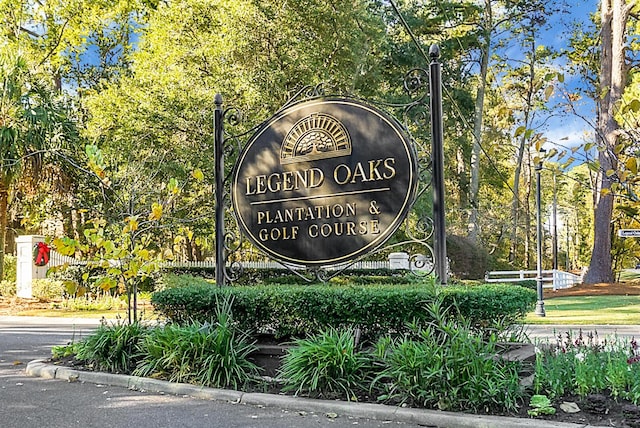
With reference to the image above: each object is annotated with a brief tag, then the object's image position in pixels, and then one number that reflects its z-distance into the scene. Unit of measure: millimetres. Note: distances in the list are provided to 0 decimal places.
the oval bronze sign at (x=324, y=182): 7195
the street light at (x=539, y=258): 16078
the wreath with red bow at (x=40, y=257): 20297
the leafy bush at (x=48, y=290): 20484
